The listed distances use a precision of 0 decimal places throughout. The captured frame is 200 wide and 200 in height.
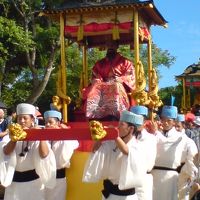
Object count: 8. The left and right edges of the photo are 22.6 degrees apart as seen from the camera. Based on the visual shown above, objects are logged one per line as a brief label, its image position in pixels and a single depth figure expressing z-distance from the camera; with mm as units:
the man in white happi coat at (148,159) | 5394
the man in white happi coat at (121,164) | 4727
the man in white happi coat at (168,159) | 6402
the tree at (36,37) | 17681
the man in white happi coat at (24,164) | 5129
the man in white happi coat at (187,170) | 6652
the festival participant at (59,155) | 6090
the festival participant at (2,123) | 7756
